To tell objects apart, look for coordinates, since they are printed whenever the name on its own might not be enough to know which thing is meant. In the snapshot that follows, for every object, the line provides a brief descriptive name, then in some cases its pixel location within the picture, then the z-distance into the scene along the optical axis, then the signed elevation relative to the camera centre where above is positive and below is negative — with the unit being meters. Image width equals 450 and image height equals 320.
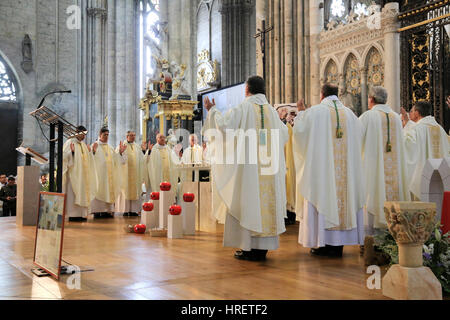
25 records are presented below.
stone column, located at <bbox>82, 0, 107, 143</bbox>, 24.12 +5.36
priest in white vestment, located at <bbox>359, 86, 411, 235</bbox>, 6.08 +0.27
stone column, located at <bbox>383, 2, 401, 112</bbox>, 8.88 +2.10
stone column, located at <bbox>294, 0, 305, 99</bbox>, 11.31 +2.81
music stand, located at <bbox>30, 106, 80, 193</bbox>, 5.02 +0.53
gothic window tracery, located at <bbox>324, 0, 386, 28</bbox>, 12.38 +4.37
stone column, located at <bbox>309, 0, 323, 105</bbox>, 10.84 +2.82
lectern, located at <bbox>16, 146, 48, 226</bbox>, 8.97 -0.23
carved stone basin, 3.68 -0.34
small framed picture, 4.32 -0.45
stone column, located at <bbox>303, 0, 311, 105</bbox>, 11.28 +2.72
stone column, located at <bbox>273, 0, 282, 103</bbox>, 11.84 +2.91
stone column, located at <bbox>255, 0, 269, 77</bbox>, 12.42 +3.89
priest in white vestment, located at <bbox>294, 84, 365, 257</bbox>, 5.50 +0.02
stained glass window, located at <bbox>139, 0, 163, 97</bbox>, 25.69 +7.76
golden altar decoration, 15.95 +2.14
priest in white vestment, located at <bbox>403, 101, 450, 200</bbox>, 6.71 +0.52
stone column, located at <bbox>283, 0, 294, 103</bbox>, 11.53 +2.91
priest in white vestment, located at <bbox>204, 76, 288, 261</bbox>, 5.29 +0.09
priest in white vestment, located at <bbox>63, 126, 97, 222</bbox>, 9.78 +0.04
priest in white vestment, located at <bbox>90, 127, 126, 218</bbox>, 10.58 +0.10
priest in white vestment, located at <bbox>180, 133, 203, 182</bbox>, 12.03 +0.65
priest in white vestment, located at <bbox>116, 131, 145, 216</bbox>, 11.30 +0.00
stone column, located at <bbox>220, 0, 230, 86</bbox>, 22.59 +6.10
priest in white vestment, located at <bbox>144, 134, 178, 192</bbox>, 11.72 +0.35
